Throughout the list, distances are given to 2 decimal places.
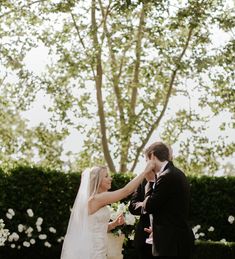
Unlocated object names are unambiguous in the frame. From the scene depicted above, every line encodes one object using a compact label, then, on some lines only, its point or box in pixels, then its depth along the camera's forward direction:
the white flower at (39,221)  12.64
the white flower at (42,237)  12.64
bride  7.08
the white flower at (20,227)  12.55
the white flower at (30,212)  12.57
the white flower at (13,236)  12.40
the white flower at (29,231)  12.56
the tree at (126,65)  19.92
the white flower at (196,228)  12.62
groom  6.01
